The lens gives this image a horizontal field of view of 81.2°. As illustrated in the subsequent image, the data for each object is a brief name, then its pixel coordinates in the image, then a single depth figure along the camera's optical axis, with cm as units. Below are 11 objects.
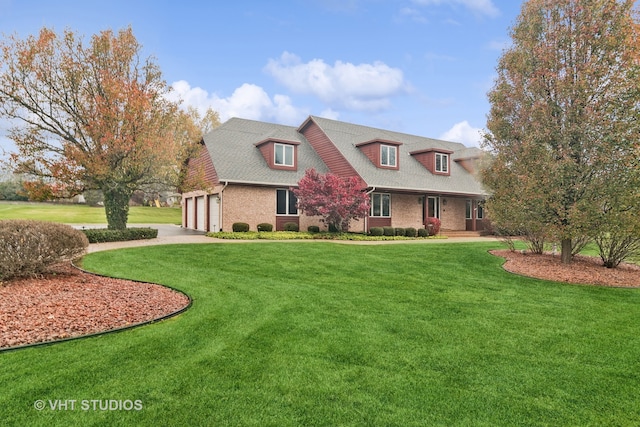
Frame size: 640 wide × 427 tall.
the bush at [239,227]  1983
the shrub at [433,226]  2367
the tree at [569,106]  995
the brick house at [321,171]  2081
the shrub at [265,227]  2061
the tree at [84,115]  1573
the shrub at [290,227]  2131
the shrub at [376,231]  2158
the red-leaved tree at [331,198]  1909
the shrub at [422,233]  2261
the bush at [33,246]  705
